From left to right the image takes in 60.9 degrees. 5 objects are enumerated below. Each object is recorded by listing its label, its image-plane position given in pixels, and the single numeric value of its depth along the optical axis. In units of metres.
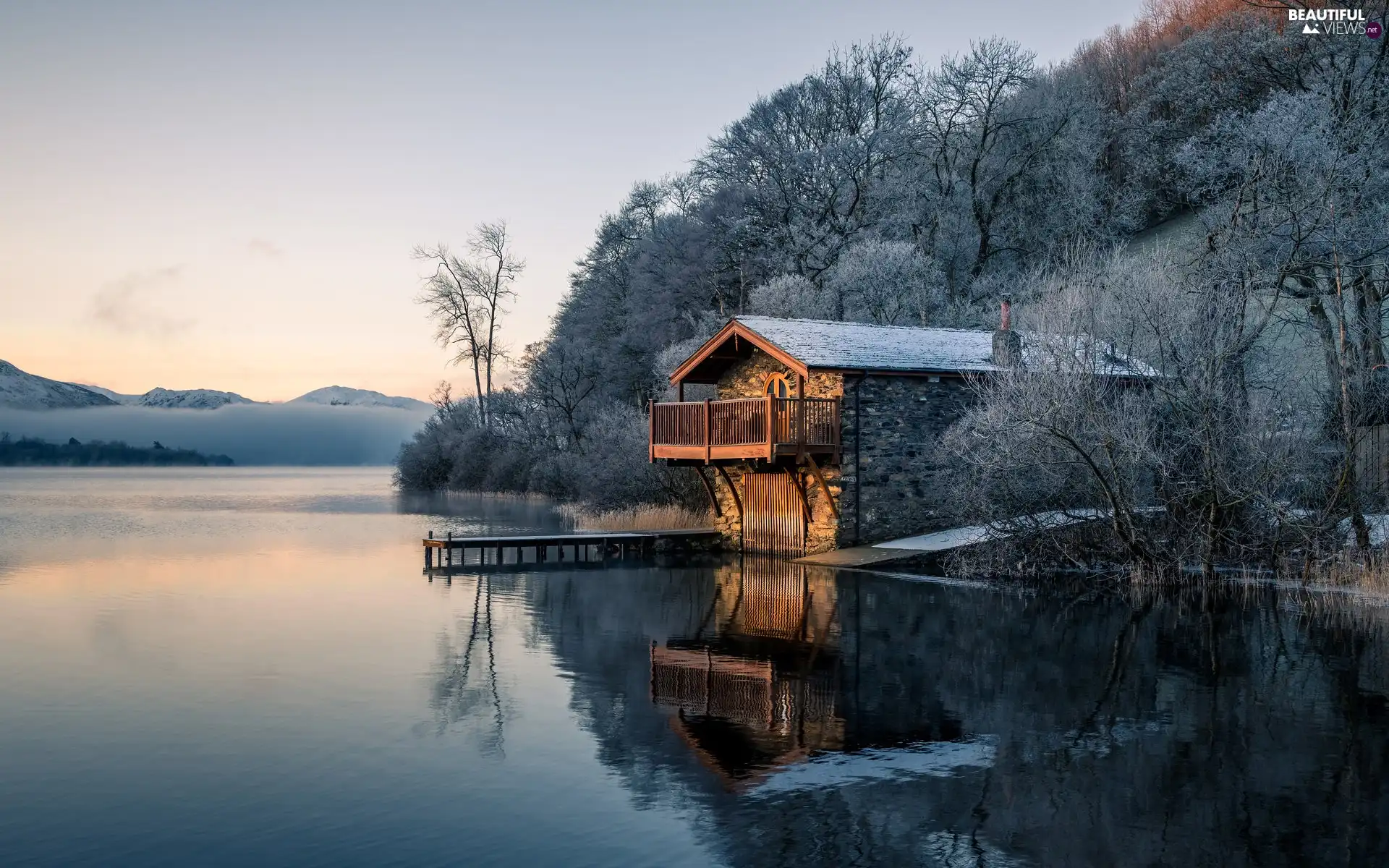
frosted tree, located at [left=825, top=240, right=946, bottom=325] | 42.56
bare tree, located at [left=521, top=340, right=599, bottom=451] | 56.75
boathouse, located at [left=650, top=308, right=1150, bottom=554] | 27.31
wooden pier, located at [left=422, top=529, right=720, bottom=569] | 29.91
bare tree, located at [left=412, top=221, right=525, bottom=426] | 62.38
